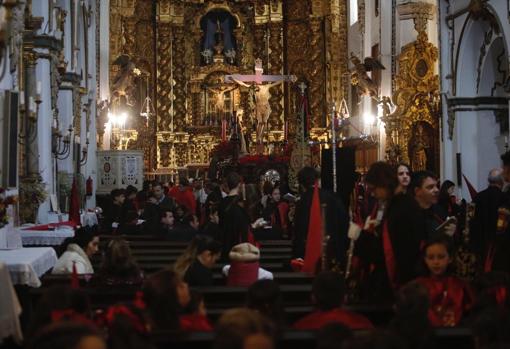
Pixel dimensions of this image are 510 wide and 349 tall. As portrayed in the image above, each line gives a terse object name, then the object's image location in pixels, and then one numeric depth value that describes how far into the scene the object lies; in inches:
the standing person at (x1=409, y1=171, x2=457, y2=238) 311.0
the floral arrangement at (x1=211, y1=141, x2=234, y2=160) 1130.7
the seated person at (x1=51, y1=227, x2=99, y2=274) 353.4
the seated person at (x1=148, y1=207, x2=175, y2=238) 530.8
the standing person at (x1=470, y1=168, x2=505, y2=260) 347.3
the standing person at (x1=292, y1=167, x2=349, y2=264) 343.6
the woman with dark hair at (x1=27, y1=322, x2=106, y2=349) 122.6
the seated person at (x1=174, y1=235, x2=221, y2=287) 298.8
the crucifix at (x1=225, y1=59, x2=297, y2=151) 1315.2
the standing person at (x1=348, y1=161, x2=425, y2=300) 250.4
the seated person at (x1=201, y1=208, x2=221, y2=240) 436.2
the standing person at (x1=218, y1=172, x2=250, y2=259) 404.2
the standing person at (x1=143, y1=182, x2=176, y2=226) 555.5
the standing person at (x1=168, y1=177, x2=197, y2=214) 684.1
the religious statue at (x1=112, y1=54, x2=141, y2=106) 1172.5
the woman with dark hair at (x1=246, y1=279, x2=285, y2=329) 212.8
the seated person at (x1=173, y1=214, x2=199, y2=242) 522.3
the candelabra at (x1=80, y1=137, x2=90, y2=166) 843.8
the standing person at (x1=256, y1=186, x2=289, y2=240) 588.1
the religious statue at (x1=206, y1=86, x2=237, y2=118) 1380.4
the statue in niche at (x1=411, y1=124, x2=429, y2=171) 960.3
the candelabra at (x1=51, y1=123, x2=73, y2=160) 614.9
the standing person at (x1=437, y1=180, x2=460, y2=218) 473.3
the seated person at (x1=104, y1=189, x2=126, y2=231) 641.6
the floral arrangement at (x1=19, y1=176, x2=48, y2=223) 541.0
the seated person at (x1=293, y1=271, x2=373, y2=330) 213.3
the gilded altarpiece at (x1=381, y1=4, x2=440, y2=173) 949.2
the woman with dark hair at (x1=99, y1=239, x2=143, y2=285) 293.1
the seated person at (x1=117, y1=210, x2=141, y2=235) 582.6
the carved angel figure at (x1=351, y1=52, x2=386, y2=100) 1050.4
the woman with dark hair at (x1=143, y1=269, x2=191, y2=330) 205.6
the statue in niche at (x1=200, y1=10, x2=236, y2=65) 1403.8
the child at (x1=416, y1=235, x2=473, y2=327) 237.8
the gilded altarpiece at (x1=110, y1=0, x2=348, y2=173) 1346.0
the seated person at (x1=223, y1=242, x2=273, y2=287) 318.0
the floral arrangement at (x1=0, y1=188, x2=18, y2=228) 347.6
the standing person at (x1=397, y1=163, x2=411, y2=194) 314.5
